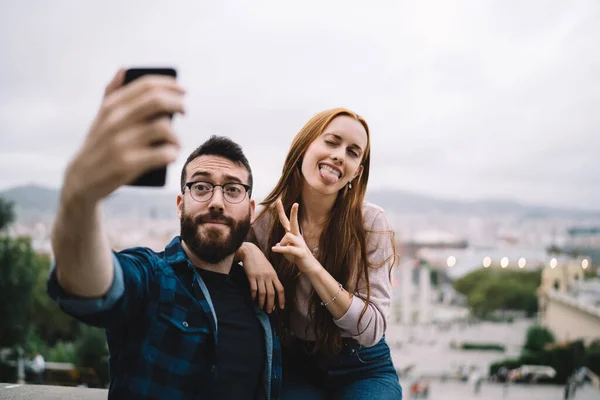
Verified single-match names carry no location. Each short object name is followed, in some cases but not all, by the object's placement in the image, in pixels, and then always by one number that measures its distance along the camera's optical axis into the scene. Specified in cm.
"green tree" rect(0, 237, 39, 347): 1953
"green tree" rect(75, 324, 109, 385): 2014
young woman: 175
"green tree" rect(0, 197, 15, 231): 2038
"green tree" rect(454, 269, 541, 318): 4331
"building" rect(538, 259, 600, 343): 3069
